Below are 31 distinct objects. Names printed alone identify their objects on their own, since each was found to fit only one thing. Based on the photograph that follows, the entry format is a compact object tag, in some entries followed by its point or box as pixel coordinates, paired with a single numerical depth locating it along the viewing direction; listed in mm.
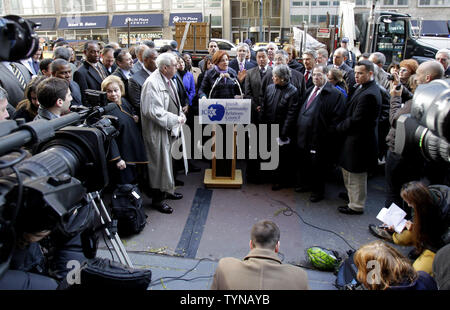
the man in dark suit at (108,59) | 5691
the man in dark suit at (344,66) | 5926
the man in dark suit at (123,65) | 4977
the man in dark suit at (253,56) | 9196
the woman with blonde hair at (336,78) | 4637
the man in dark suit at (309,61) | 5691
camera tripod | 2896
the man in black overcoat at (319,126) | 4496
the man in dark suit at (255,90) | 5281
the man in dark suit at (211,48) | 7523
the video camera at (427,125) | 1325
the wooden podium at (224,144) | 4840
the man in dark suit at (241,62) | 6461
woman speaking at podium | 5227
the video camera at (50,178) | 1212
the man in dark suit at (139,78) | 4523
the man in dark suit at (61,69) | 4039
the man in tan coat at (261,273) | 1841
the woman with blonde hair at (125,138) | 3947
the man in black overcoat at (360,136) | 4039
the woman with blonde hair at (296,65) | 6398
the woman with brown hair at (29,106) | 3305
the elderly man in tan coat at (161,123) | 4227
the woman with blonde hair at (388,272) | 1993
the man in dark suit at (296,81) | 5305
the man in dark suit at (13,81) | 4180
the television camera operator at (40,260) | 1531
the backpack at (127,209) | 3816
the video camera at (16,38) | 1247
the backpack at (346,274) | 2848
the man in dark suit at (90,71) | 4984
